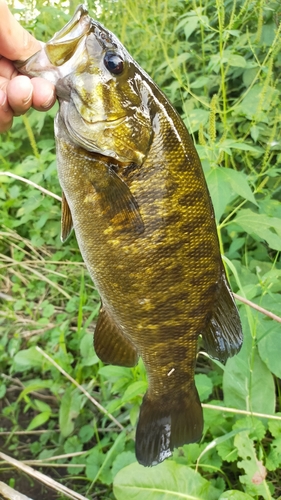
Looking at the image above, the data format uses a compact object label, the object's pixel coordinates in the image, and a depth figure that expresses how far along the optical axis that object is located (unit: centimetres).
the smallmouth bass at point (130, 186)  23
